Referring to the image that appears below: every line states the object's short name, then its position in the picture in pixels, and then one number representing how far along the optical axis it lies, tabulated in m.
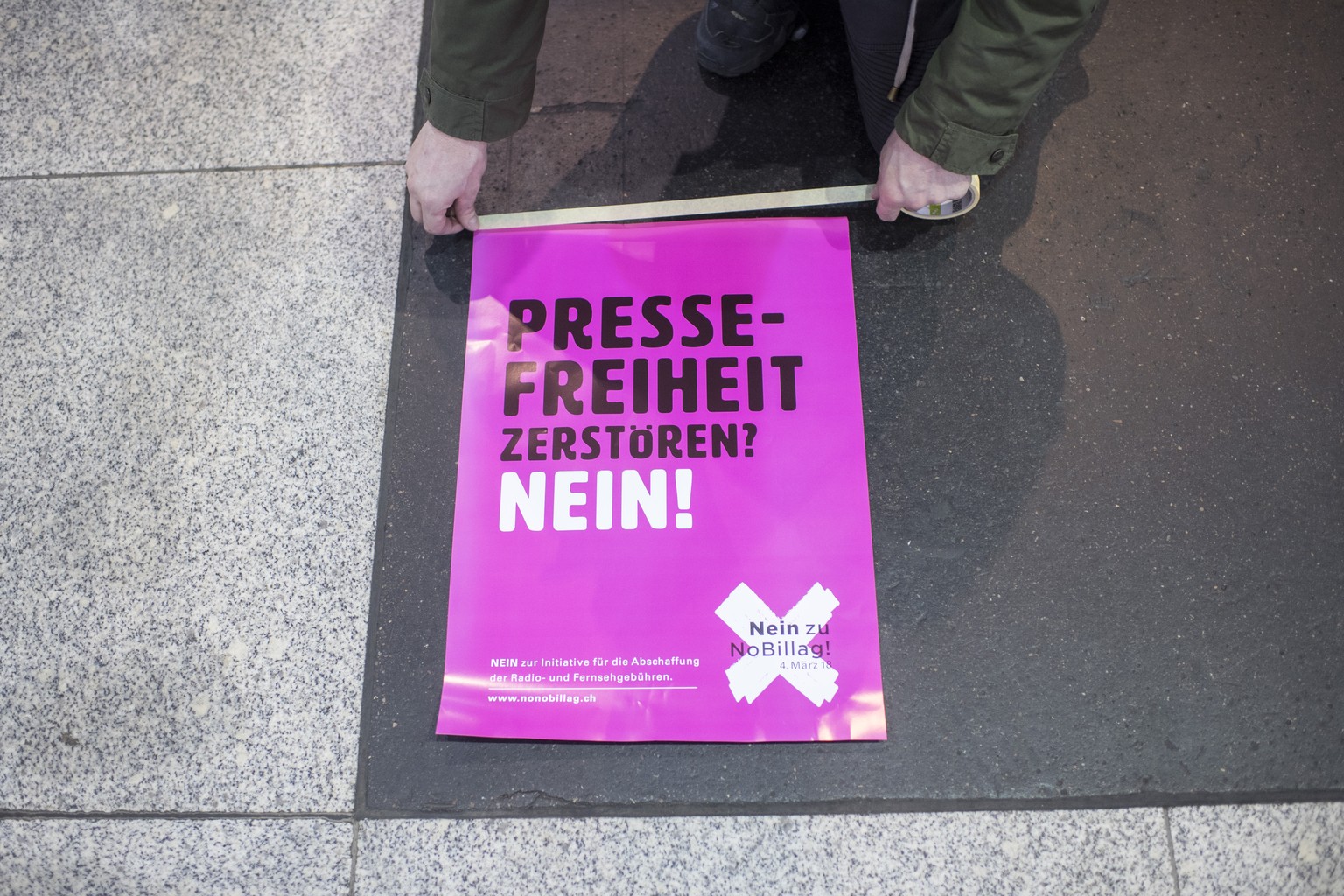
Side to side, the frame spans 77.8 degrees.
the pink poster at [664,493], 0.80
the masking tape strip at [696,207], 0.93
